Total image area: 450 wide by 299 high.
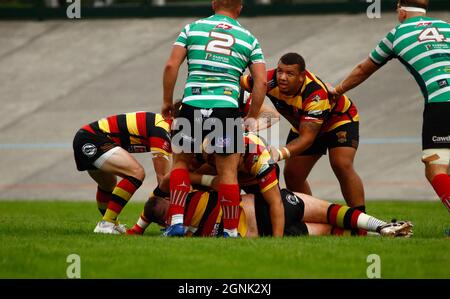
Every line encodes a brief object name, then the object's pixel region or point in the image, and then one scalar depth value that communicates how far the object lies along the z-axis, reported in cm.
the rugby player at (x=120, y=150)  2162
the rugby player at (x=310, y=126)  2158
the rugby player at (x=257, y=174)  1980
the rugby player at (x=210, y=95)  1958
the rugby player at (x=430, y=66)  1980
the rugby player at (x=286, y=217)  2006
